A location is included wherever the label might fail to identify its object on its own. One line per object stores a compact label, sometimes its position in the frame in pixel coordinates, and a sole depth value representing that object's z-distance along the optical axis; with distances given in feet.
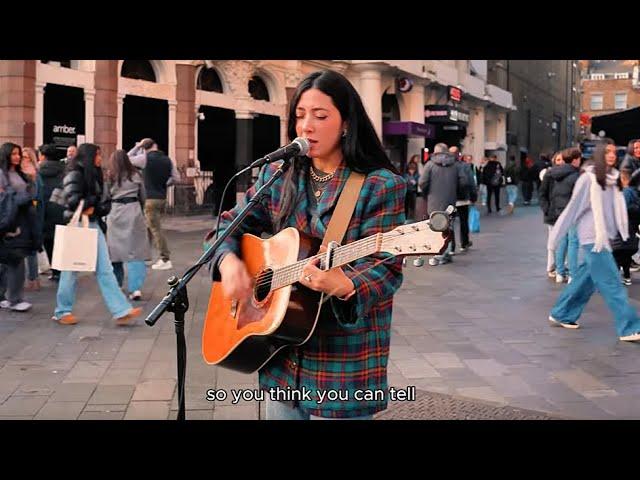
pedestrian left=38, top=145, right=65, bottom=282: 33.63
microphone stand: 9.45
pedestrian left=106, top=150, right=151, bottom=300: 28.86
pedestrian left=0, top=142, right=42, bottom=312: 26.89
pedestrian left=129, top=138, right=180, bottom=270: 36.98
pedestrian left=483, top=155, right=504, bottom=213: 80.02
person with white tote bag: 25.11
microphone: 9.05
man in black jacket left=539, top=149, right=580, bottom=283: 33.94
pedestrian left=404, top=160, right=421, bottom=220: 62.16
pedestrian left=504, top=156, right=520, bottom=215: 84.71
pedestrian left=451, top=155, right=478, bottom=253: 44.27
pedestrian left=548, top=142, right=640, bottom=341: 23.26
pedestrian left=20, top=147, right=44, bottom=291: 29.27
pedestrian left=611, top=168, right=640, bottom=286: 32.89
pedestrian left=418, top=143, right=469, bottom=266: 40.93
